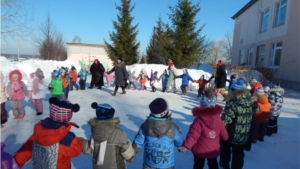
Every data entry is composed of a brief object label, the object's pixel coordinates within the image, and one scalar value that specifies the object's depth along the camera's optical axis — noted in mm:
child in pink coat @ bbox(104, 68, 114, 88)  12149
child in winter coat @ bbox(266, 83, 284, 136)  4801
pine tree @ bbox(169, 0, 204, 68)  17922
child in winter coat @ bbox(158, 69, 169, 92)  11366
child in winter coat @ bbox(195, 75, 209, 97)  9812
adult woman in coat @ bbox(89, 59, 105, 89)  11016
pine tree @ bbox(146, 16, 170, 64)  18592
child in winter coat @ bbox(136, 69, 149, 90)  11656
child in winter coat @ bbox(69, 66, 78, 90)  10180
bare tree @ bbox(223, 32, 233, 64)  46241
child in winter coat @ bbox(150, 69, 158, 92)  11216
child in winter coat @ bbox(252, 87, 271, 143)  4281
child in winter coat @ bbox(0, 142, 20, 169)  1760
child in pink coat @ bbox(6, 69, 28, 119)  5027
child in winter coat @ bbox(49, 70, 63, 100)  6348
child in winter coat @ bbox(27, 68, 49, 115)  5617
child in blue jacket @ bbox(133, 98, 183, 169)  2291
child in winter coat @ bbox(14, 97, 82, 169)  1906
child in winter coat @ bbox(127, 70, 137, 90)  11705
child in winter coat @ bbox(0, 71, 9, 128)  4716
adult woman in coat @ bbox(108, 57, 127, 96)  8891
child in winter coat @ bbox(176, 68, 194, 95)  10523
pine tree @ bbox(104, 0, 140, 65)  25031
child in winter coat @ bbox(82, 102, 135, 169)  2121
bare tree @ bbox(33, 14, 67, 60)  28797
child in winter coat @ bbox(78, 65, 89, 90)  10593
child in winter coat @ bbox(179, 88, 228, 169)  2555
